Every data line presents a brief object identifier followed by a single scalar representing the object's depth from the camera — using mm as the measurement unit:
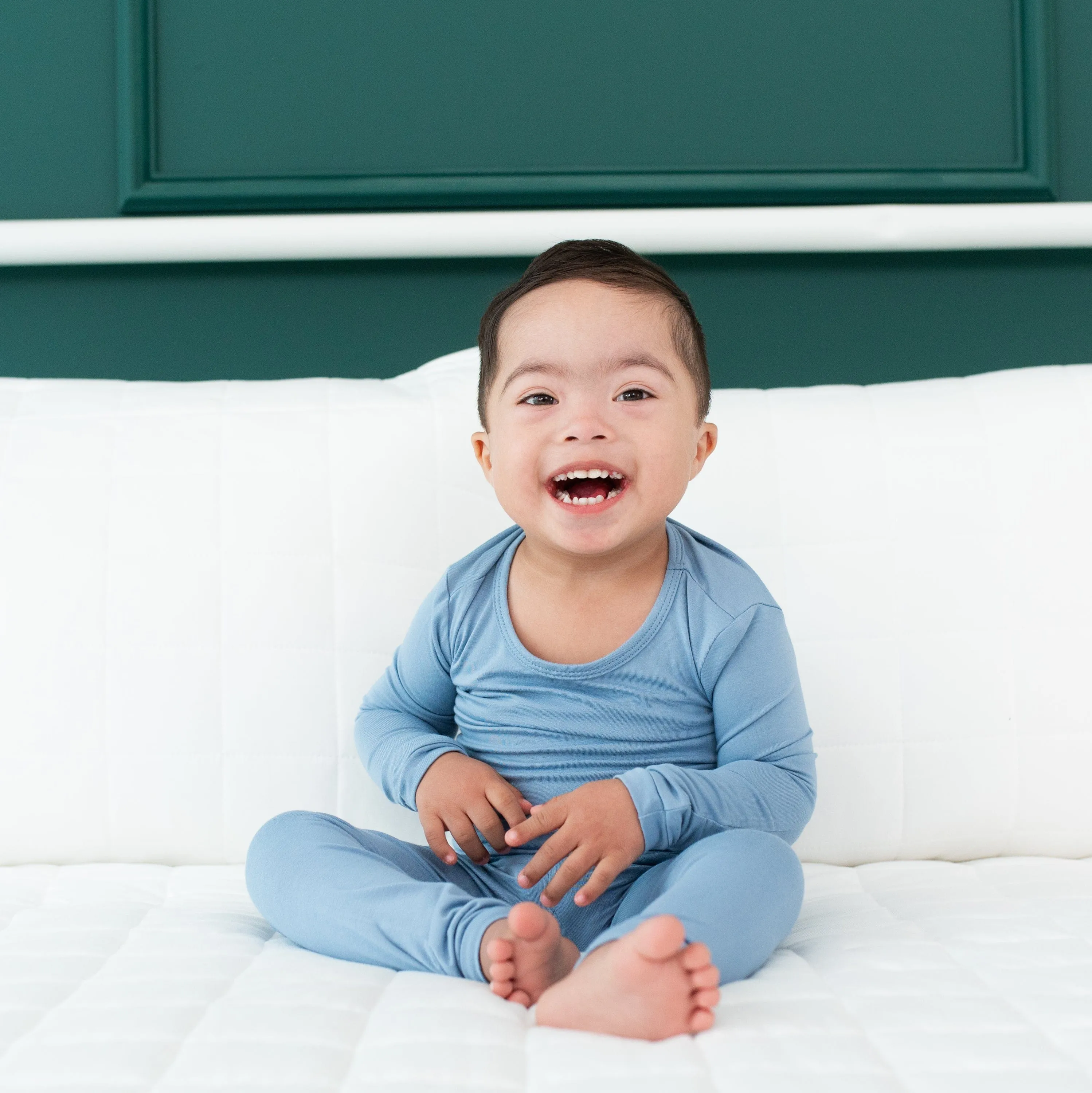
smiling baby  741
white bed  978
